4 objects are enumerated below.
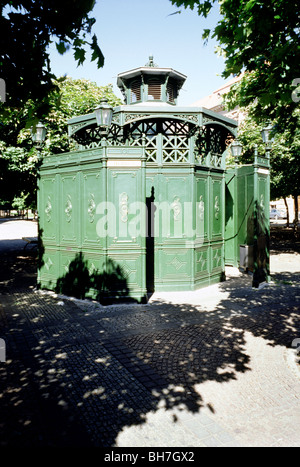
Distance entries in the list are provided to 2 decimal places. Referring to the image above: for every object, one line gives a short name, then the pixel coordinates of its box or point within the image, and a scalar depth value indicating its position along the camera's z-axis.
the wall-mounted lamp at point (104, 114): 8.70
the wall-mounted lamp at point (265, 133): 11.04
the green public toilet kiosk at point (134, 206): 9.01
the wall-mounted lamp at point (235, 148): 13.29
